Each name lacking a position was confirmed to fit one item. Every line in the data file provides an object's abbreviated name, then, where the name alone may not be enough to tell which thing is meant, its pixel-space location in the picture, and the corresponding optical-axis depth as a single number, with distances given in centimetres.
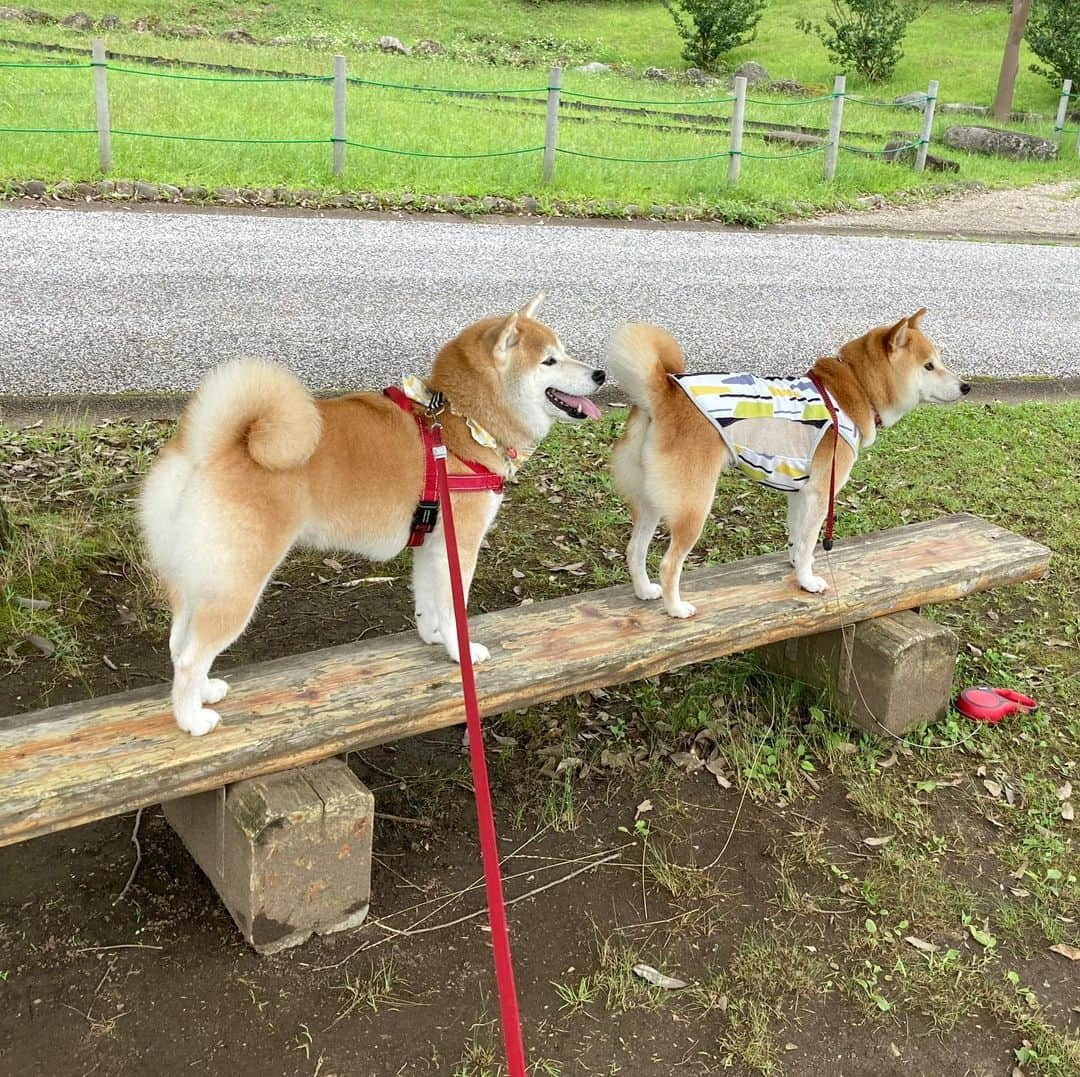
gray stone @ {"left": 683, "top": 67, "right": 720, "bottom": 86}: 2932
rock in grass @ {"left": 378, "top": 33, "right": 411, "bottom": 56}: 2895
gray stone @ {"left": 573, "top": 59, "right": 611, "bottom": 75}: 3014
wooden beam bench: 266
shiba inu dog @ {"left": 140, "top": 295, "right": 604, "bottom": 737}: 278
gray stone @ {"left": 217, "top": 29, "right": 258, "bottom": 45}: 2816
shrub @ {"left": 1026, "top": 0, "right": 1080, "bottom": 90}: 2791
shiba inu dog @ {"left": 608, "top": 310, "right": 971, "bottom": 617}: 369
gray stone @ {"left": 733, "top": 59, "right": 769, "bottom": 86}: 2977
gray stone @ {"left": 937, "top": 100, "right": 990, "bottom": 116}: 2655
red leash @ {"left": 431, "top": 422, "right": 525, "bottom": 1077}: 202
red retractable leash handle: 430
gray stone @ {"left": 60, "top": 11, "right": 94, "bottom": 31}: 2730
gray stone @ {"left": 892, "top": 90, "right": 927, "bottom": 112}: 2495
